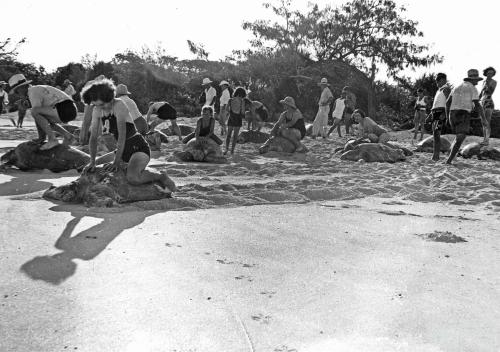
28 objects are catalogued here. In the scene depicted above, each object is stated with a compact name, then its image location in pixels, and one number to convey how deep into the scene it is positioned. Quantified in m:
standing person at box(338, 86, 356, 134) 13.93
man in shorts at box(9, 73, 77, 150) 6.97
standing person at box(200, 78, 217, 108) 12.64
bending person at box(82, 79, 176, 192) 4.93
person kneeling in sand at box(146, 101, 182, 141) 11.23
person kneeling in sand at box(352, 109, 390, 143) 11.57
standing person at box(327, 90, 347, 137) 14.19
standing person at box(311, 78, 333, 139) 13.37
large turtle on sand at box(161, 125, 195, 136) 13.72
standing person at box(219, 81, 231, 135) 12.21
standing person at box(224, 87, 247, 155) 9.41
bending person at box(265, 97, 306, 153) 10.17
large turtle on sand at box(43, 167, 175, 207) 4.84
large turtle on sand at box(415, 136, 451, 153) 11.09
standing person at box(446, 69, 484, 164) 8.16
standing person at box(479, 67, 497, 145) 9.99
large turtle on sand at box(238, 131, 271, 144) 12.12
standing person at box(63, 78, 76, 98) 14.81
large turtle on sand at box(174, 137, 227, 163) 8.56
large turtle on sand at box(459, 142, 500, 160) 9.90
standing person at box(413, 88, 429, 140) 13.23
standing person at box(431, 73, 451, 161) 8.98
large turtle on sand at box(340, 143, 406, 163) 9.23
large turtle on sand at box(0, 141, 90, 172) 6.91
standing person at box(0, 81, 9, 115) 14.79
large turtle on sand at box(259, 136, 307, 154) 9.99
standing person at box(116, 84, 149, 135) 7.51
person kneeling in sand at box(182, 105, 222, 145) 8.81
